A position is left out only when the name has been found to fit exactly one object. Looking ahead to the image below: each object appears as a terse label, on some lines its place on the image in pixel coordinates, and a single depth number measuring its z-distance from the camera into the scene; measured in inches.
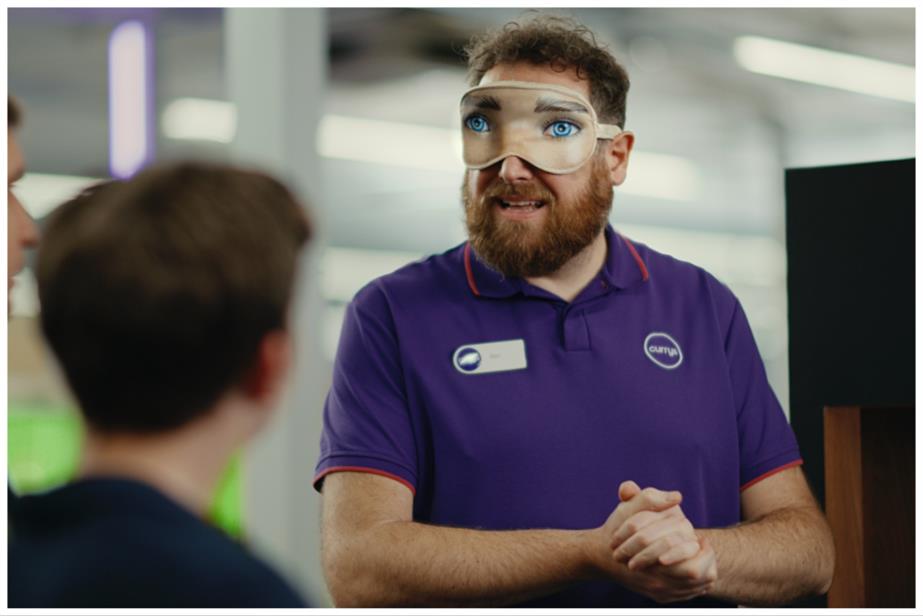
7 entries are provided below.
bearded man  78.7
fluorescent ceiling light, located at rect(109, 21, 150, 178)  186.5
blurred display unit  91.7
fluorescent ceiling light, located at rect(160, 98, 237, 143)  342.6
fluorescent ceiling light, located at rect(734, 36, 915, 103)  297.7
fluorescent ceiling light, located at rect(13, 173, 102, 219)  376.8
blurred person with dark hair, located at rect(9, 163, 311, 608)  42.5
